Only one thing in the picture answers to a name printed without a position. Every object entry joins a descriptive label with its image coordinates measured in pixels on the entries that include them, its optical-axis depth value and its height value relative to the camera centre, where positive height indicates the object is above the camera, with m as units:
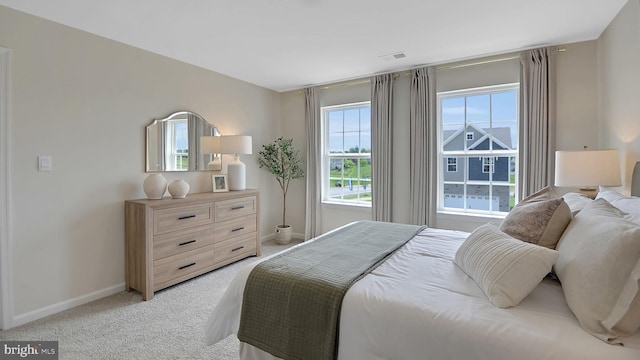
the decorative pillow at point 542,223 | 1.48 -0.24
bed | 0.98 -0.53
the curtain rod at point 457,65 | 3.25 +1.34
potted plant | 4.52 +0.21
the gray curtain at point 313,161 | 4.56 +0.25
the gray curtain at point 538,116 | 3.05 +0.62
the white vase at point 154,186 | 2.95 -0.08
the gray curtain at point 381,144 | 3.93 +0.44
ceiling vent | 3.28 +1.37
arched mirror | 3.21 +0.40
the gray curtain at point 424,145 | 3.65 +0.39
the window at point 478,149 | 3.42 +0.33
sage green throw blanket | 1.35 -0.60
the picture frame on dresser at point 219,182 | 3.72 -0.06
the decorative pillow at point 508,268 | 1.21 -0.40
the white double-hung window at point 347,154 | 4.38 +0.35
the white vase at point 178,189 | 3.07 -0.12
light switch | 2.40 +0.13
